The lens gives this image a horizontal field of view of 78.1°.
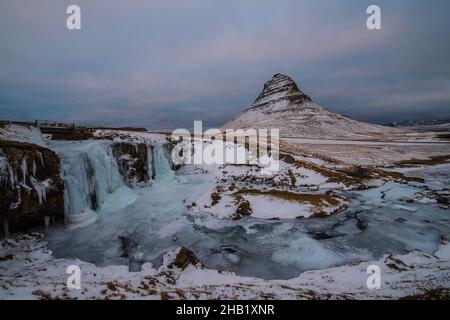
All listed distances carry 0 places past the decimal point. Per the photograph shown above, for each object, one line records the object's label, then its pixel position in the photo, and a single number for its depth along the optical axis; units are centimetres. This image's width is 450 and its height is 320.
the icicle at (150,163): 4141
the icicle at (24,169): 2277
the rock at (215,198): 3209
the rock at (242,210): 2887
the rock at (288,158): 4984
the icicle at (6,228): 2117
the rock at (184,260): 1828
